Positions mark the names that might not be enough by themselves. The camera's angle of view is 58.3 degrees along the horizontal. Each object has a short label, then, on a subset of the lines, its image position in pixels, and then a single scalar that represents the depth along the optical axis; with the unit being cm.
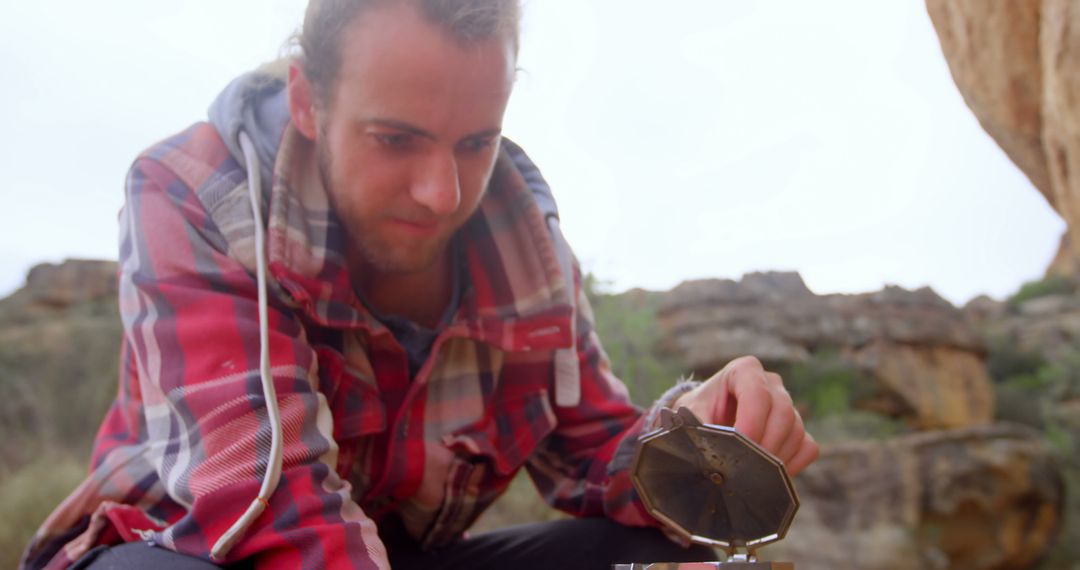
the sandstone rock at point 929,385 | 1123
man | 119
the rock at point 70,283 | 1178
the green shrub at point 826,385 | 927
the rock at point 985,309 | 1627
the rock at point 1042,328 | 1395
